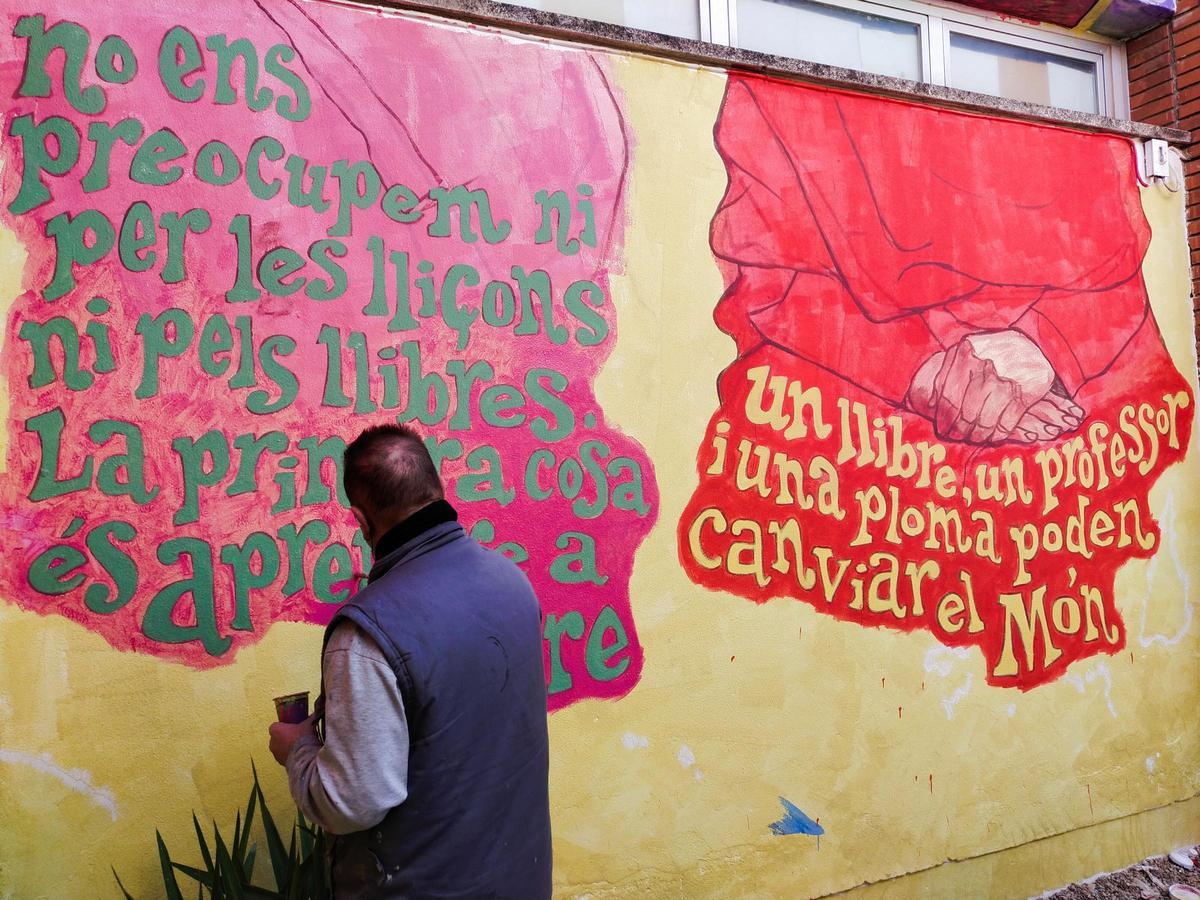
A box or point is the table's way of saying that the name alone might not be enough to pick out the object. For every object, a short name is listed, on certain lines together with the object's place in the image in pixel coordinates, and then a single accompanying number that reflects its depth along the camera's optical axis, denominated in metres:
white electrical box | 4.77
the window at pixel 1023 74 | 4.95
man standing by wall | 1.91
